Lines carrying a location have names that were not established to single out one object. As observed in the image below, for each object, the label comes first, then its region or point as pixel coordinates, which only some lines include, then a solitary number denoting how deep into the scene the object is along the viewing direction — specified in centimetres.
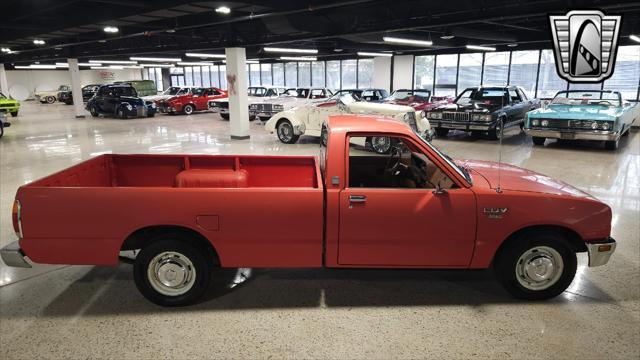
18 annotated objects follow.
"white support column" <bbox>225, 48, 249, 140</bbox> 1534
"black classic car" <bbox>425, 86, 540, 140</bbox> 1363
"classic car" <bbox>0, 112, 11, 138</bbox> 1515
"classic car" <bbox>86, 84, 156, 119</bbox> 2244
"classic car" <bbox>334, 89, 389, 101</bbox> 1834
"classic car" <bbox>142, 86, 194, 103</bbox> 2406
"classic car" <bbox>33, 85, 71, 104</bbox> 3881
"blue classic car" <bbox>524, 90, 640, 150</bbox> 1138
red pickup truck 357
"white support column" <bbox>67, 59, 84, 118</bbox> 2358
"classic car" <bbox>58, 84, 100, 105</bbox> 3506
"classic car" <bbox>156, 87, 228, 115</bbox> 2344
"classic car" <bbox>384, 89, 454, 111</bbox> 1577
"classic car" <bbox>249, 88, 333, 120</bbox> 1759
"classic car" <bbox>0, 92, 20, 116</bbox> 2232
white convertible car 1161
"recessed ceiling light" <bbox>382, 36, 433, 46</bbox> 1477
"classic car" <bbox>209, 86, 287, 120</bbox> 2041
